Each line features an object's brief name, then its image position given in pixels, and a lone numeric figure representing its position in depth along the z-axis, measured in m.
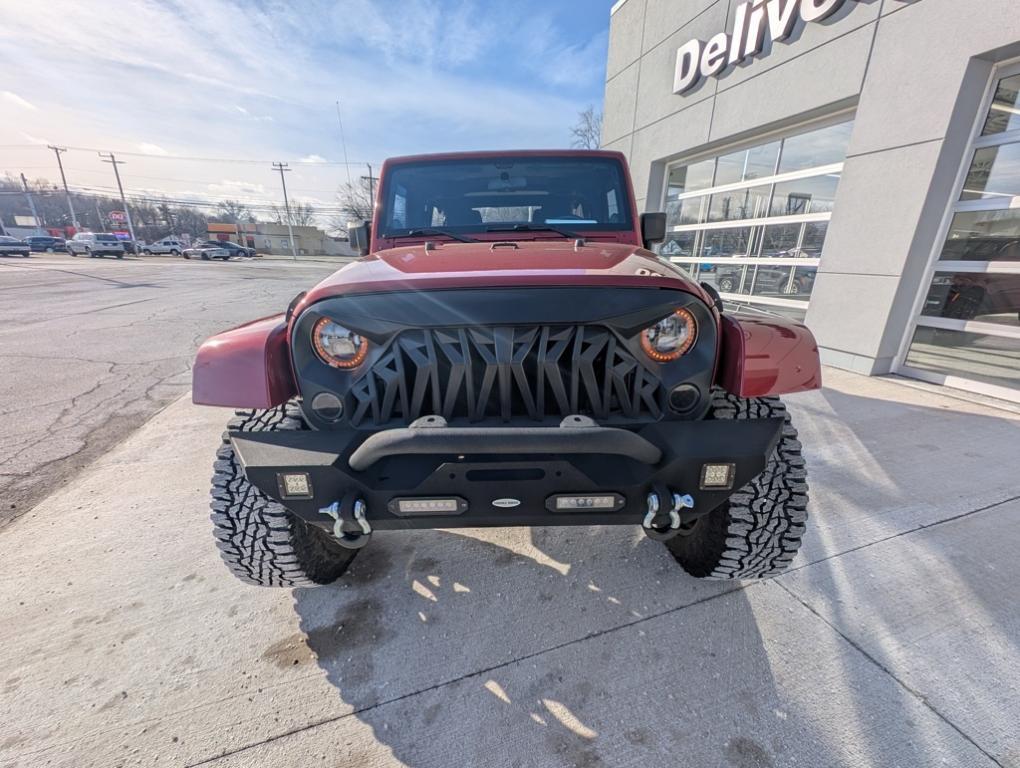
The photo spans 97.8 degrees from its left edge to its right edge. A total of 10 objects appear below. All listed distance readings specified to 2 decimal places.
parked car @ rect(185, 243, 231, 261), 38.81
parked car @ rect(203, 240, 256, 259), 40.84
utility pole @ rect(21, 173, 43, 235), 52.24
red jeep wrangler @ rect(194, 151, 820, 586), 1.35
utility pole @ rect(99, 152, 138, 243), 47.64
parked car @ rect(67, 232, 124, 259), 33.72
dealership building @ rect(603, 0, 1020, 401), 4.26
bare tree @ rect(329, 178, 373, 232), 53.81
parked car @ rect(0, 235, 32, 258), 30.88
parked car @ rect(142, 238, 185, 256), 43.31
